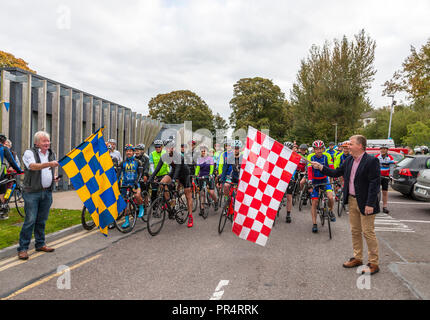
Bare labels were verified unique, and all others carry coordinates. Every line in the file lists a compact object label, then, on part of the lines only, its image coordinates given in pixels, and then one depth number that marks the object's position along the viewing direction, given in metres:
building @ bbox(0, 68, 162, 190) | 11.48
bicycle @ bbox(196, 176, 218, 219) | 8.34
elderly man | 4.67
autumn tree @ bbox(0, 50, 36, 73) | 32.75
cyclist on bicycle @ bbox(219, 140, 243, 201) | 7.23
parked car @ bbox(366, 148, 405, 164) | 18.55
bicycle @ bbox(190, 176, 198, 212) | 9.14
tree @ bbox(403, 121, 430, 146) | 22.99
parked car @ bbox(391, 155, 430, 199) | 11.15
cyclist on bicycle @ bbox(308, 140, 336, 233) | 6.54
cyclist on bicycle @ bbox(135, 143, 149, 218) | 7.12
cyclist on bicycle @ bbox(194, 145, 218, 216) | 8.72
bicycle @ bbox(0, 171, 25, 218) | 7.11
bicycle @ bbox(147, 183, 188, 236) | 6.20
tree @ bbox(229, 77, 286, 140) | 50.94
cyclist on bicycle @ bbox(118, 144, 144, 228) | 6.77
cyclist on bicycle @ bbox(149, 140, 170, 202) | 7.58
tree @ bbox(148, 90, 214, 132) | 54.25
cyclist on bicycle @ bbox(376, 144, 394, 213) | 8.95
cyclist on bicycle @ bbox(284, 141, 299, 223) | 7.52
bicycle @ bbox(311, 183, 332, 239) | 6.41
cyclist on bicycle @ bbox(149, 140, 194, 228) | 6.88
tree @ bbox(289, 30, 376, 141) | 32.47
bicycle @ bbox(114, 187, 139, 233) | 6.61
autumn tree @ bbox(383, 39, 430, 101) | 18.92
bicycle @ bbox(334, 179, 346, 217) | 8.40
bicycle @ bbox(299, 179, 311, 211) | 9.16
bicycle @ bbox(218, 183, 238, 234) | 6.64
